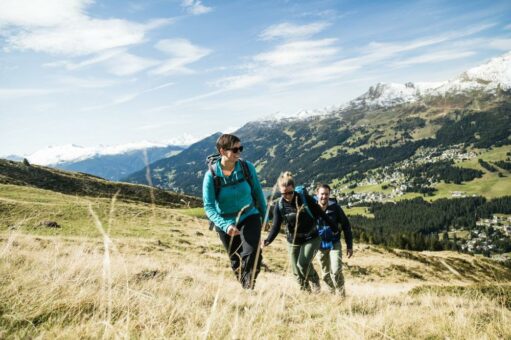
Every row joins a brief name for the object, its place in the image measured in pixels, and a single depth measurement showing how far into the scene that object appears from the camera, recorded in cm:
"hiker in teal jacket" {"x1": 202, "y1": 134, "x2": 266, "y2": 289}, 624
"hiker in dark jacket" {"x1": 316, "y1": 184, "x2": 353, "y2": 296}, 877
